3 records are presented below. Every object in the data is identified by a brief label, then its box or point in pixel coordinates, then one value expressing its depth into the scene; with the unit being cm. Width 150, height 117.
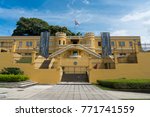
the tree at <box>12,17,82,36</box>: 5375
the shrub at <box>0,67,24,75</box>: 1937
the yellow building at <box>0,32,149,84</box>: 2165
